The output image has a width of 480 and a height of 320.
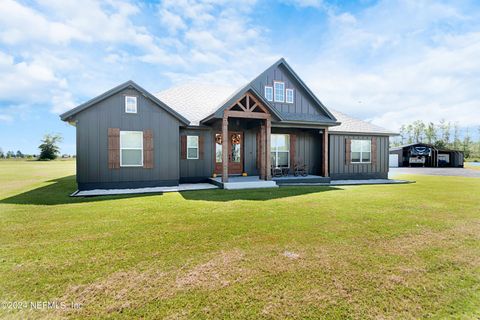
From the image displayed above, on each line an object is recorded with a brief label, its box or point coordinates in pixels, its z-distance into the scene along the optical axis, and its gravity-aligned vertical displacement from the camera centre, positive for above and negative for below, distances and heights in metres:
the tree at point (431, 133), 50.34 +4.56
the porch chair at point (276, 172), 12.54 -0.95
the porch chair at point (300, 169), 12.92 -0.82
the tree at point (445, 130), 50.78 +5.24
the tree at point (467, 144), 48.74 +2.13
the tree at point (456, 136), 50.37 +4.02
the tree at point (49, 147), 44.10 +1.63
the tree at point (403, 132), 55.91 +5.30
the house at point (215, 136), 9.52 +0.94
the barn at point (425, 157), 32.53 -0.44
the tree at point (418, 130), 52.44 +5.41
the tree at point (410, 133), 54.31 +4.93
